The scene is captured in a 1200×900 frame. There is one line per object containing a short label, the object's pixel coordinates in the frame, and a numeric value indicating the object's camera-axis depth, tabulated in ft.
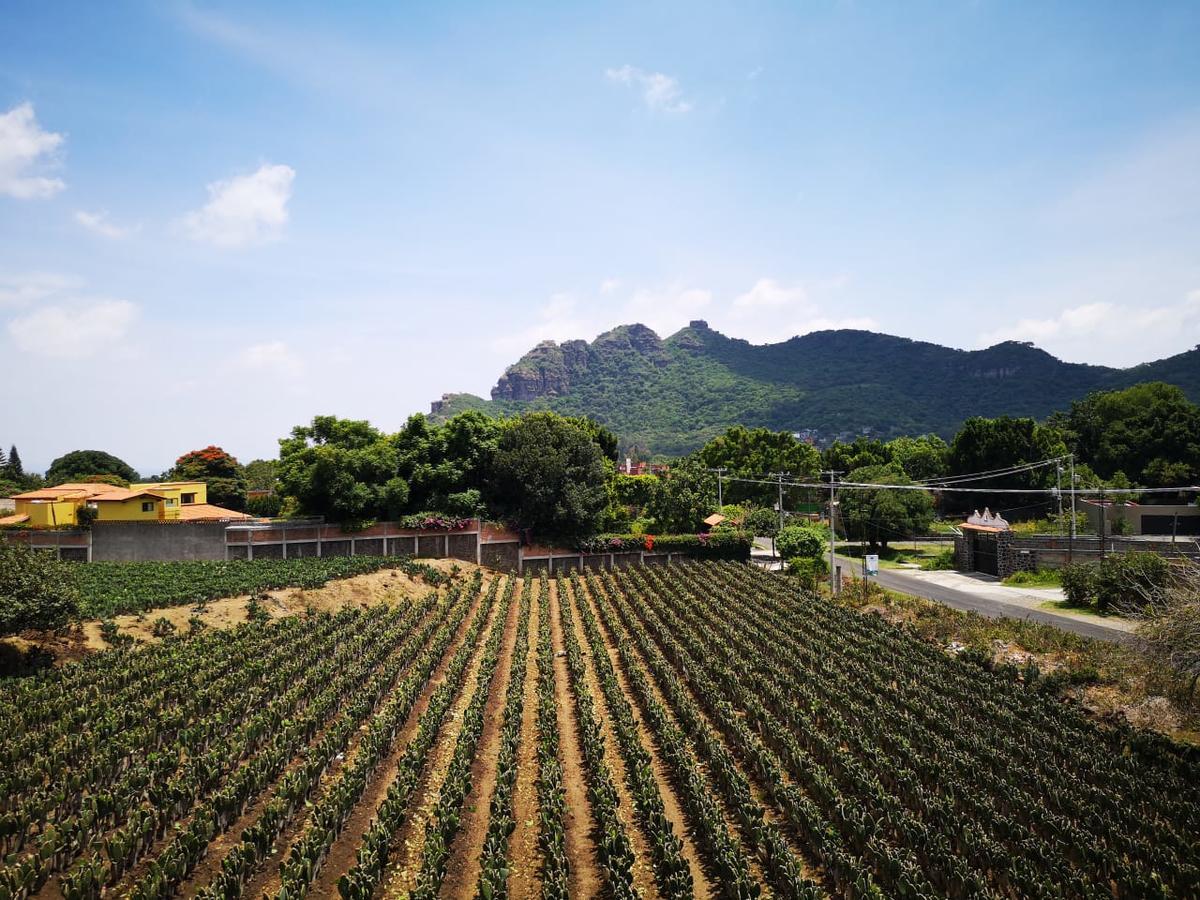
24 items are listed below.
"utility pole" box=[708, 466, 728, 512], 197.52
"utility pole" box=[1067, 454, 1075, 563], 117.18
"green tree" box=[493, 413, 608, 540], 150.51
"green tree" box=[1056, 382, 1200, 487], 211.41
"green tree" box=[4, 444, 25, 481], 281.97
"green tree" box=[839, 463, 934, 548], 168.76
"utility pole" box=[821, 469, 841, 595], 110.22
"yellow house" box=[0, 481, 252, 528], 131.85
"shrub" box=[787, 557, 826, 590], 122.01
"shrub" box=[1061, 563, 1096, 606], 96.99
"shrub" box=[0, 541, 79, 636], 60.39
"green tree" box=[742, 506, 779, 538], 160.45
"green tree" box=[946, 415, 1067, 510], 213.25
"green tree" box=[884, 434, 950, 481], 250.98
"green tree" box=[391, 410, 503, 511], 148.66
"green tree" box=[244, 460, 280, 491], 264.11
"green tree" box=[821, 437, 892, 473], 241.35
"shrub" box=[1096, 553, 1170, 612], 89.20
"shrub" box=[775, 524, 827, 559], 134.51
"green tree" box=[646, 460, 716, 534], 170.19
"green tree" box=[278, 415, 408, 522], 137.59
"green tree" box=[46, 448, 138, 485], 266.98
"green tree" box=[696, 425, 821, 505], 217.77
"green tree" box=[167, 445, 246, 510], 207.51
